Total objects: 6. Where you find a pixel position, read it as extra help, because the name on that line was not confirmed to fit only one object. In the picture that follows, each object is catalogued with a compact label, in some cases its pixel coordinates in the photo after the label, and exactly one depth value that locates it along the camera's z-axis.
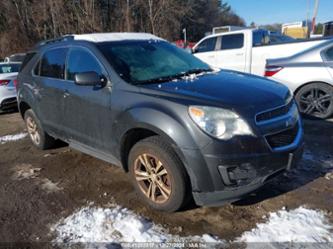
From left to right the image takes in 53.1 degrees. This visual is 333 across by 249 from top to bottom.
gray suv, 2.94
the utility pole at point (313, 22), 30.79
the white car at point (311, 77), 6.41
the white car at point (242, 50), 7.86
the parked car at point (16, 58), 16.98
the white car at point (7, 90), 9.05
